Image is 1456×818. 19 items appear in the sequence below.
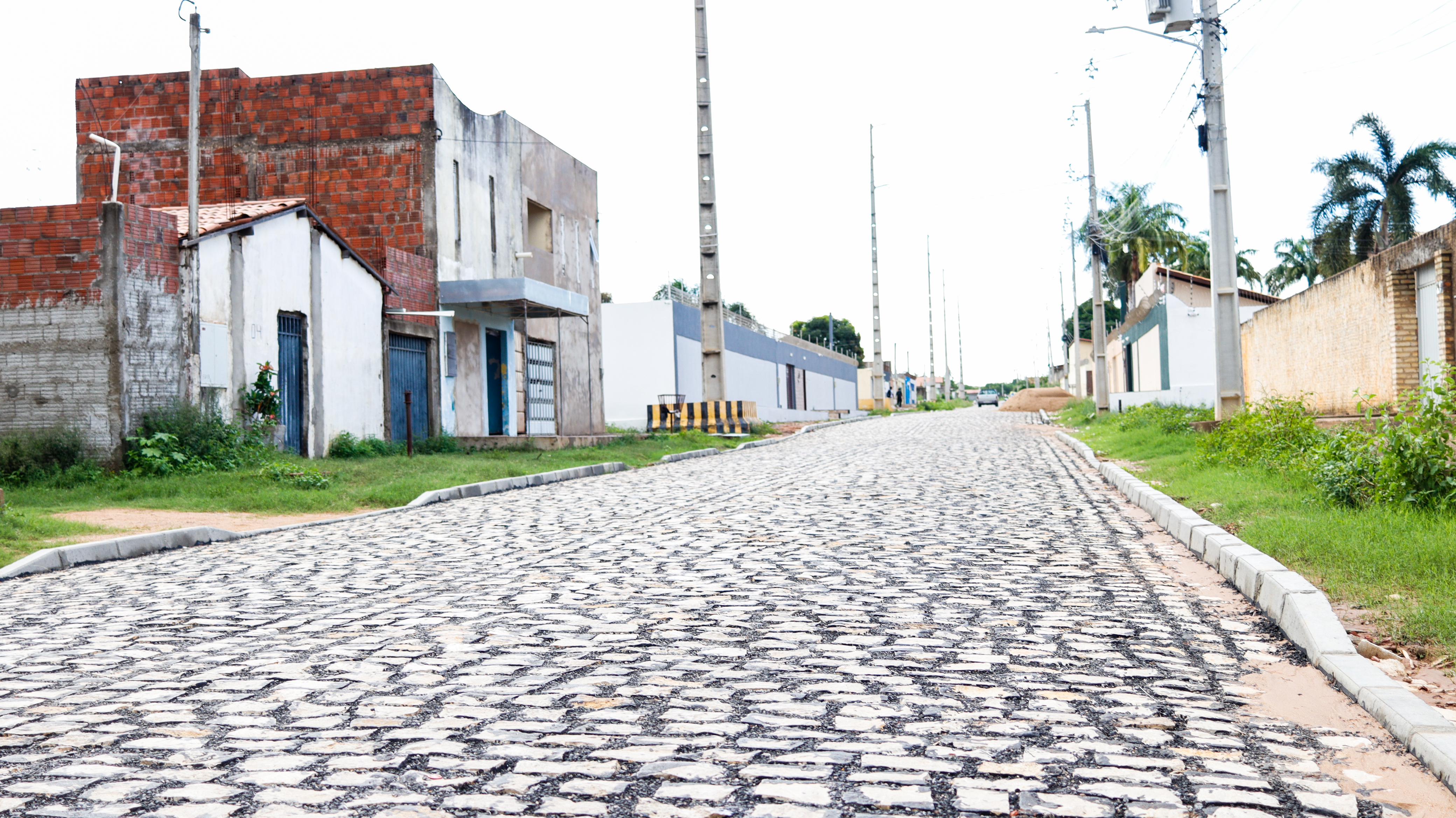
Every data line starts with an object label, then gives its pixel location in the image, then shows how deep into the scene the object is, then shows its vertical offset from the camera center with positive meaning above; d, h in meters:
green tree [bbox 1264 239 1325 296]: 66.94 +8.43
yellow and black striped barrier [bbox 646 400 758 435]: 27.73 +0.20
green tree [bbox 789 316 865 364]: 124.56 +9.78
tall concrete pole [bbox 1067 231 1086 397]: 39.33 +3.80
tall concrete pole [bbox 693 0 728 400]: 26.53 +4.69
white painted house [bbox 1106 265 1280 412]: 36.22 +2.34
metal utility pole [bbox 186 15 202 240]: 14.55 +4.60
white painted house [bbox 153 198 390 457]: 15.30 +1.79
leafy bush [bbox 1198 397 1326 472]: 11.40 -0.32
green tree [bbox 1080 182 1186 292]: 55.94 +9.02
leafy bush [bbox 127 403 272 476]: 13.74 -0.04
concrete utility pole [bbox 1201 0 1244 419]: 15.92 +2.16
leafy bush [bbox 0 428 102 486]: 13.27 -0.17
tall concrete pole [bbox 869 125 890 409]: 51.84 +6.12
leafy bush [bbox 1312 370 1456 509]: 7.59 -0.40
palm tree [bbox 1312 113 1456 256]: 38.69 +7.34
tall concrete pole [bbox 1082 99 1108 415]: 32.56 +2.85
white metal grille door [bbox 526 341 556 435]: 26.33 +0.97
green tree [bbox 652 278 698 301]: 40.03 +5.02
